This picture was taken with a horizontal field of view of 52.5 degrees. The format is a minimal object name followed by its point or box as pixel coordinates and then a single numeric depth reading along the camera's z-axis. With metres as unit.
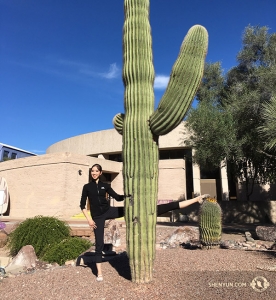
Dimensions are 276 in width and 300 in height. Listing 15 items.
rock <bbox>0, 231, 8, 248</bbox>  9.90
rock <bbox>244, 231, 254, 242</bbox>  8.41
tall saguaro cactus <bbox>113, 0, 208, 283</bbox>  3.63
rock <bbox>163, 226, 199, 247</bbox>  7.63
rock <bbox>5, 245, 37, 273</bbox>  6.04
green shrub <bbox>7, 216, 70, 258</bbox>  7.57
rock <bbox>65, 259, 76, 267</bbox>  5.77
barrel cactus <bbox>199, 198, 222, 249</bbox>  6.38
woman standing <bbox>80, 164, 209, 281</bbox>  3.92
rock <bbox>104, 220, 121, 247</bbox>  7.86
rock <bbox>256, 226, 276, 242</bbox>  8.34
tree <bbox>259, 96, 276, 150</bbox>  7.52
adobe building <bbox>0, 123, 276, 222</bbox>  17.62
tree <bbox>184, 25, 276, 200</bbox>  10.83
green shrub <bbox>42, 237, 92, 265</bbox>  6.30
